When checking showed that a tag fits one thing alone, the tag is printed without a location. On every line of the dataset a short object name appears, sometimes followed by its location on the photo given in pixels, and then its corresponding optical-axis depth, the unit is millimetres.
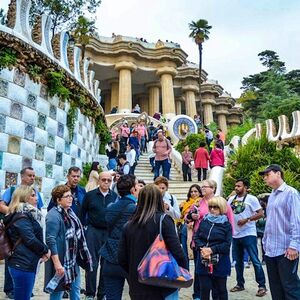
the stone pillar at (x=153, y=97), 40312
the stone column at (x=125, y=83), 35969
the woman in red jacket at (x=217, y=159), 13602
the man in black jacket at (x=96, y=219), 4977
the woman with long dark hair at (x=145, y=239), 3090
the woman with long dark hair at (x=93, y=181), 7096
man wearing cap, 3920
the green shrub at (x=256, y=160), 11891
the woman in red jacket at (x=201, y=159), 13375
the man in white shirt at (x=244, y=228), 5689
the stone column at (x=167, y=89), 37562
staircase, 12182
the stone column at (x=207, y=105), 47194
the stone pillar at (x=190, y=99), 42250
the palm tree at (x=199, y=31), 36906
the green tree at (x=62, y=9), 18438
